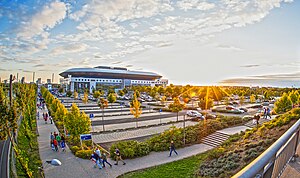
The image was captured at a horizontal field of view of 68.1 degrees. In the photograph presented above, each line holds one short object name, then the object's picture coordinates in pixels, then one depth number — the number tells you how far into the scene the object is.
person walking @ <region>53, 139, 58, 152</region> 15.81
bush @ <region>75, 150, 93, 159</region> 14.35
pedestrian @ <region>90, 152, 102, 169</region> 12.53
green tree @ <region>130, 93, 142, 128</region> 23.26
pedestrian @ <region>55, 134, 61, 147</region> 16.64
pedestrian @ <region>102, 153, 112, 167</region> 12.76
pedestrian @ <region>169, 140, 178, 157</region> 15.01
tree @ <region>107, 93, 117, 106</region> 39.24
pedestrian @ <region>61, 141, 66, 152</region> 16.03
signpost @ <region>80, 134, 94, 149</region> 14.45
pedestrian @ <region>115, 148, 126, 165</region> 13.23
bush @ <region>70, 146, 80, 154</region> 15.43
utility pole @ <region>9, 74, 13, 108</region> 17.86
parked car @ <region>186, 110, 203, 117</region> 30.58
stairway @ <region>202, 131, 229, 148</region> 17.92
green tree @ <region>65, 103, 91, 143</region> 16.44
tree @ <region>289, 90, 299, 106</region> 26.47
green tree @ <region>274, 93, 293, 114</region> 24.71
